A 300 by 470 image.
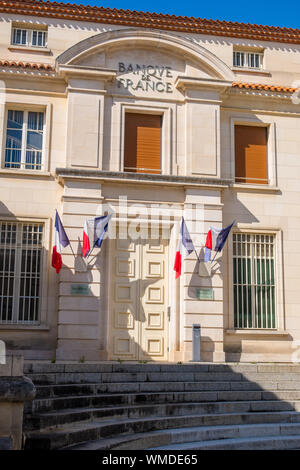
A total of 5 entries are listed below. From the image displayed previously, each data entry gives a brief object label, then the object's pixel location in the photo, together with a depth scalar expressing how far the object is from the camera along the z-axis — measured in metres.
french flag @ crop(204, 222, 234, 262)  15.42
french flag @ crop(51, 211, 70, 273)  14.85
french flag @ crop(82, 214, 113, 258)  15.02
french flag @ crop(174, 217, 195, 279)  15.47
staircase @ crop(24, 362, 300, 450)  8.60
